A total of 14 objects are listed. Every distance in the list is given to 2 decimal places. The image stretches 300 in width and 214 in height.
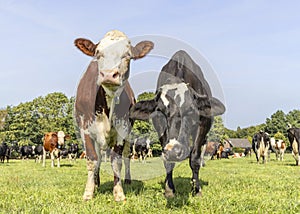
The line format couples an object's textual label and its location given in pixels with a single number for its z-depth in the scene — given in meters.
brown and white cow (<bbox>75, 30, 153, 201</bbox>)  5.39
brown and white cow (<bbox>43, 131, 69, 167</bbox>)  20.17
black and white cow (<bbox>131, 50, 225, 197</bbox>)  5.14
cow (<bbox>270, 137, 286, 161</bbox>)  29.89
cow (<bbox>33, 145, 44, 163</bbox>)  27.92
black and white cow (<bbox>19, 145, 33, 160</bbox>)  31.69
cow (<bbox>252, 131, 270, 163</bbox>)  23.19
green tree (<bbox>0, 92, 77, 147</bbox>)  55.62
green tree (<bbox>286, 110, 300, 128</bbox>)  100.90
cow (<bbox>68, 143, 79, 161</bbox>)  27.97
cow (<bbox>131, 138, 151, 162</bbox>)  23.06
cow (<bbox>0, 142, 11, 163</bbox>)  27.79
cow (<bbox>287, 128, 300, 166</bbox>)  20.83
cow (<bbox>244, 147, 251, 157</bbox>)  53.06
